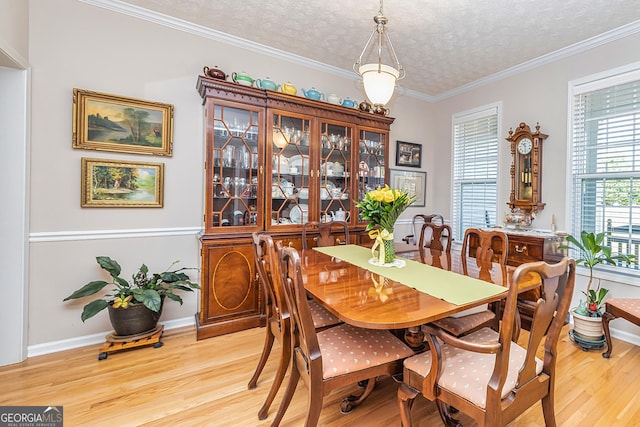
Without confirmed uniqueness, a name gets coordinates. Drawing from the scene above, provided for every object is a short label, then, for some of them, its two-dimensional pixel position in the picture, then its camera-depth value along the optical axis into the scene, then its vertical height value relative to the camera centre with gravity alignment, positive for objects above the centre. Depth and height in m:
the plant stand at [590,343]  2.52 -1.10
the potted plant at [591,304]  2.55 -0.82
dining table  1.28 -0.42
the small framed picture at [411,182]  4.34 +0.43
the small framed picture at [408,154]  4.36 +0.85
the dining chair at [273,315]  1.59 -0.67
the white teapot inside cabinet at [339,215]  3.46 -0.06
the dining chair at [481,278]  1.81 -0.40
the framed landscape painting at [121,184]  2.50 +0.20
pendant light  2.00 +0.88
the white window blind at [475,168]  3.95 +0.61
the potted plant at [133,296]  2.29 -0.72
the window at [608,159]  2.78 +0.55
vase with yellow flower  1.99 -0.02
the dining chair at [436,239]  2.92 -0.28
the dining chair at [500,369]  1.11 -0.70
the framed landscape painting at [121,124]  2.46 +0.72
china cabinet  2.70 +0.32
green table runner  1.49 -0.40
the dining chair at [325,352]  1.31 -0.71
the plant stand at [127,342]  2.35 -1.10
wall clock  3.37 +0.50
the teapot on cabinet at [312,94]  3.24 +1.26
